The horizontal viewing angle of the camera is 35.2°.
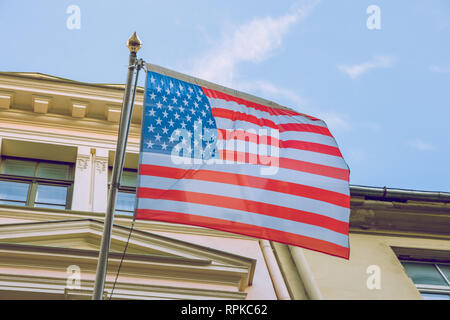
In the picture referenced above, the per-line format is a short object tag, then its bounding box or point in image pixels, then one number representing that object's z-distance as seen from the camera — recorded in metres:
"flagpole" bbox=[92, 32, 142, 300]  7.72
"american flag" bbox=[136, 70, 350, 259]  8.80
